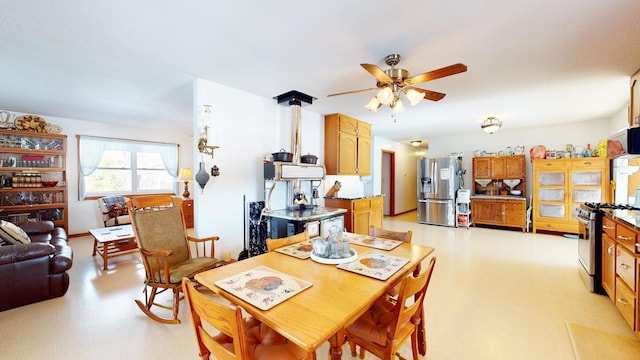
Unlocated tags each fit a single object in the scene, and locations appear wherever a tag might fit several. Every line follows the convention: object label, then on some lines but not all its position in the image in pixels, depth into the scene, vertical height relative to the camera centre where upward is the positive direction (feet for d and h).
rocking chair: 7.50 -2.11
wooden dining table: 3.29 -1.84
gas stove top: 9.32 -0.99
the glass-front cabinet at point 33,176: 14.34 +0.15
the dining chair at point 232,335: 3.21 -2.36
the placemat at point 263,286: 3.94 -1.80
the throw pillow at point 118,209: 15.81 -1.86
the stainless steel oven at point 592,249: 9.04 -2.45
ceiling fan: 6.61 +2.74
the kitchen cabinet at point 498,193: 18.81 -1.06
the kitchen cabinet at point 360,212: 14.29 -1.89
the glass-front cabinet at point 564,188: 16.22 -0.55
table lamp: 18.95 +0.17
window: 17.30 +0.94
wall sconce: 9.90 +1.73
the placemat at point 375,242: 6.70 -1.71
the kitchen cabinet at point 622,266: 6.27 -2.39
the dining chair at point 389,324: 4.29 -2.79
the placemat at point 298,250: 6.02 -1.74
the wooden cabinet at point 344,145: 14.80 +2.03
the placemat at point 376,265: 4.93 -1.76
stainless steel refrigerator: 20.71 -0.78
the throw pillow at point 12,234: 9.00 -1.96
